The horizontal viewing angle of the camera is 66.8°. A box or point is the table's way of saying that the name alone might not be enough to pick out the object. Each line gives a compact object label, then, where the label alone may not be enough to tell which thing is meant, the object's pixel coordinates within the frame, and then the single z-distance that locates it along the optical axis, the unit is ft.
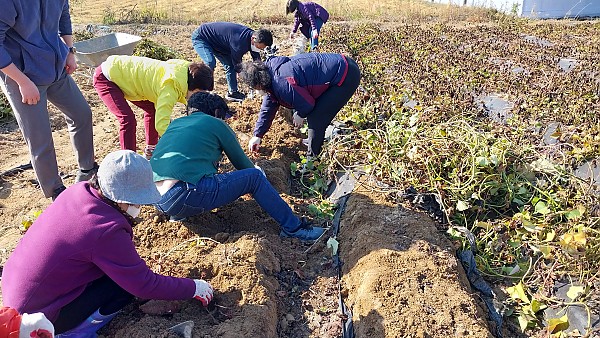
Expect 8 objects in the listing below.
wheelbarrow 17.50
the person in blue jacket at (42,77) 9.30
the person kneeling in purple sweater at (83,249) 6.47
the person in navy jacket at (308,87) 12.17
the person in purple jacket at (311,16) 24.85
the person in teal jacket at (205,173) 9.39
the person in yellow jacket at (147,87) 11.60
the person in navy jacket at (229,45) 18.12
